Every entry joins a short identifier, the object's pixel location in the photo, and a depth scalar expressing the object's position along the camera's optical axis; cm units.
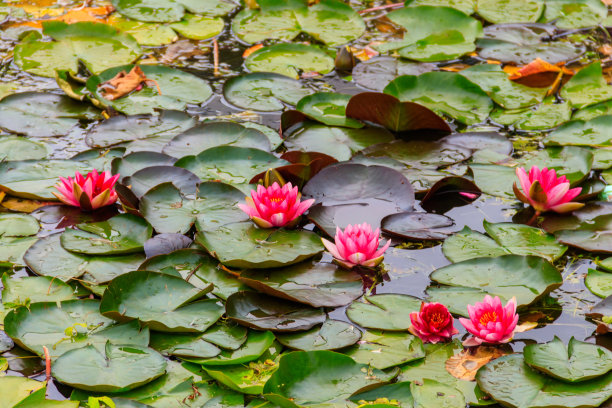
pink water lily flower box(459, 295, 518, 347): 519
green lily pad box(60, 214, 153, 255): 617
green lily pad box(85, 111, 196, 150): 794
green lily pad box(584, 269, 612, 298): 581
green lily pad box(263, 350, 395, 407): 482
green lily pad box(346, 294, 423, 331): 543
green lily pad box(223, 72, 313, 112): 877
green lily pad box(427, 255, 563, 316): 564
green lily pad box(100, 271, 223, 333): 536
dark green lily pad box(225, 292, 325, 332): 537
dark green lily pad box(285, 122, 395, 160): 780
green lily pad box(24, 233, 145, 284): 592
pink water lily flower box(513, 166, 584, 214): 662
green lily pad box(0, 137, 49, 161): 760
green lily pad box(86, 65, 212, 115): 867
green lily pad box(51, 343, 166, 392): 480
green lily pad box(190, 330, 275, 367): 503
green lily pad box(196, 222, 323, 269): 594
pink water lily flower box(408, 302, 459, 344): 527
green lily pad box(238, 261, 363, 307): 560
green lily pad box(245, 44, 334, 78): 962
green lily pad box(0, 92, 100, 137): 820
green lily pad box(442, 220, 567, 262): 622
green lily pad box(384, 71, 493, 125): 862
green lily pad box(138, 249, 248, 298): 583
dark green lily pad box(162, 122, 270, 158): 769
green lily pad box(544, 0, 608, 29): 1101
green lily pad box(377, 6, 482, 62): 1005
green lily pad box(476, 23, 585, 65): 993
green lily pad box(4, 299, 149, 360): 517
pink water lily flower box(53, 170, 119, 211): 668
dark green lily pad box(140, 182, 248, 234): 647
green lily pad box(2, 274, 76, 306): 561
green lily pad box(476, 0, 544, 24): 1105
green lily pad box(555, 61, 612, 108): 883
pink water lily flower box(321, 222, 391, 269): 596
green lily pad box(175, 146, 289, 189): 726
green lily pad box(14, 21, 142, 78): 961
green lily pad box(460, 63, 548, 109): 881
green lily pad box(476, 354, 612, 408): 470
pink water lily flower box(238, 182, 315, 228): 636
